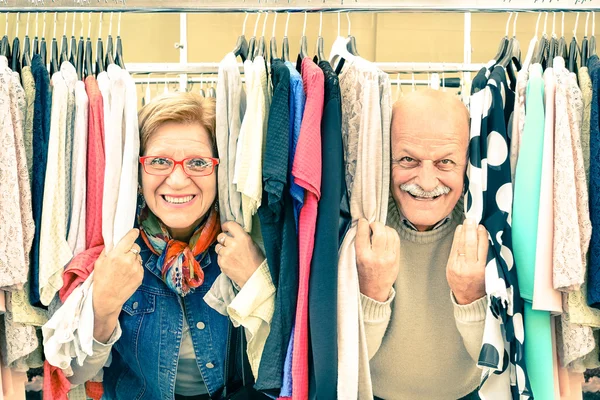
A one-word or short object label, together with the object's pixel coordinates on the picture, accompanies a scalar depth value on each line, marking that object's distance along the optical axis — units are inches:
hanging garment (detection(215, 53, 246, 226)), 77.4
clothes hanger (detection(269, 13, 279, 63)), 80.2
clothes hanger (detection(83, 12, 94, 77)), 82.2
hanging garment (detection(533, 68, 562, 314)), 73.0
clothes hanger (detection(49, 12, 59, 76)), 80.9
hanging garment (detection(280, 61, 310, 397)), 74.8
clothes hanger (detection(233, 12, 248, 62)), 81.4
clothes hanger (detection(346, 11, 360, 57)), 82.7
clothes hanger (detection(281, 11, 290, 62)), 80.7
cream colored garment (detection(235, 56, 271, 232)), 73.9
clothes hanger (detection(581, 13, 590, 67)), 79.0
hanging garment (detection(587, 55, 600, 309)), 72.3
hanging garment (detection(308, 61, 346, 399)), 72.5
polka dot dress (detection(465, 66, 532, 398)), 74.4
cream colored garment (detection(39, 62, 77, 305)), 75.4
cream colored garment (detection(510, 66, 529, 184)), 77.4
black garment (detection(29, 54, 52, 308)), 76.4
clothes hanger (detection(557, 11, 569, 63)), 79.2
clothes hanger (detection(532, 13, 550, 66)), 79.4
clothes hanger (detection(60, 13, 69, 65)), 81.6
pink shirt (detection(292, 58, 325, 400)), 72.7
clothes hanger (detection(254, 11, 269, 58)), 80.3
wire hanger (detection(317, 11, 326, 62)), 79.9
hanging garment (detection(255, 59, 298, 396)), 73.4
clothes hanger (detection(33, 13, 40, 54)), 80.4
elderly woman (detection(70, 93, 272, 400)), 78.8
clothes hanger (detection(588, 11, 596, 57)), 78.6
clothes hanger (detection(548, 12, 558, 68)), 79.2
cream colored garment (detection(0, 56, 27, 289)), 73.1
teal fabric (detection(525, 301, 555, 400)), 74.3
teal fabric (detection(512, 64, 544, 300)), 75.0
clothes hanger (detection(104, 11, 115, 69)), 82.8
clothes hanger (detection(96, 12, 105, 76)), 81.7
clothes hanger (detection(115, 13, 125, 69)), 83.3
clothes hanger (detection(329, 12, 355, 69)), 80.7
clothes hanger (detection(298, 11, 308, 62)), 79.7
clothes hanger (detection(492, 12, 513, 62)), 81.3
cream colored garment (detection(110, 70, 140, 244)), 77.4
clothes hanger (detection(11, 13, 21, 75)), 79.0
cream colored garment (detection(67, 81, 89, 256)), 77.9
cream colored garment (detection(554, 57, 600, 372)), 72.2
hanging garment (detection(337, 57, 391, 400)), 75.0
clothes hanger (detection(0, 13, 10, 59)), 79.0
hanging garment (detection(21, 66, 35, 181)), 77.2
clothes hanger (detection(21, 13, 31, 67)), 79.7
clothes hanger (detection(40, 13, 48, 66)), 80.9
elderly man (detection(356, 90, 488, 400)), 78.4
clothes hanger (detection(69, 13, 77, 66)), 82.0
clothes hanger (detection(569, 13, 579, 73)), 78.6
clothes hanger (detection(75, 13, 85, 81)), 81.9
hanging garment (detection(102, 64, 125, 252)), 77.4
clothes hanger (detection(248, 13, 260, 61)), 82.1
